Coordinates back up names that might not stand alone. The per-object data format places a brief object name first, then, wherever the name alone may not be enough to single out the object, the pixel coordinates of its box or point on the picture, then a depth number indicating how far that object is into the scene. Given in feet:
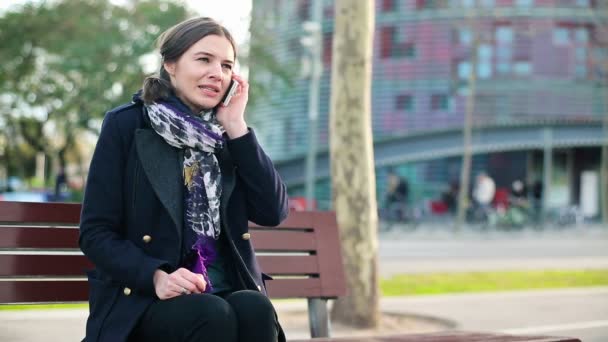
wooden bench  10.54
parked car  94.22
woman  8.51
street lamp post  61.87
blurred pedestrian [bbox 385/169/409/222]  85.46
